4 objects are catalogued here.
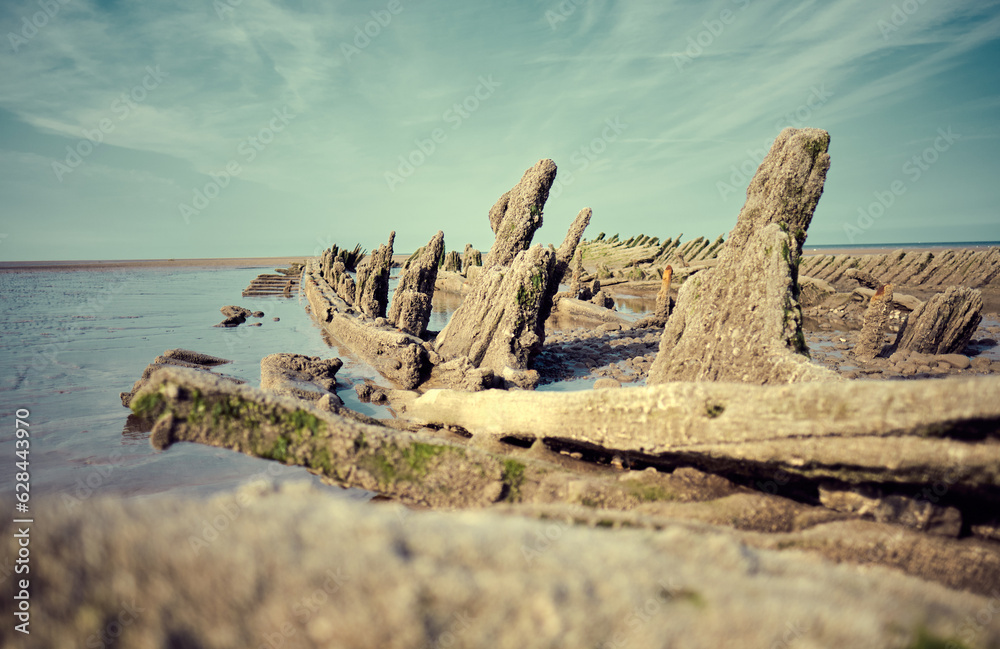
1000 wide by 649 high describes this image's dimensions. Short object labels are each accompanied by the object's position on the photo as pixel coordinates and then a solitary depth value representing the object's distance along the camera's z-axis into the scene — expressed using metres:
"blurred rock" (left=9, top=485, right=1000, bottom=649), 1.11
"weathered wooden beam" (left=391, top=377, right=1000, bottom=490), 2.18
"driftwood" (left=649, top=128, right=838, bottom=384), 5.09
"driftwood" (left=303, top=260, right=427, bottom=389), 8.80
